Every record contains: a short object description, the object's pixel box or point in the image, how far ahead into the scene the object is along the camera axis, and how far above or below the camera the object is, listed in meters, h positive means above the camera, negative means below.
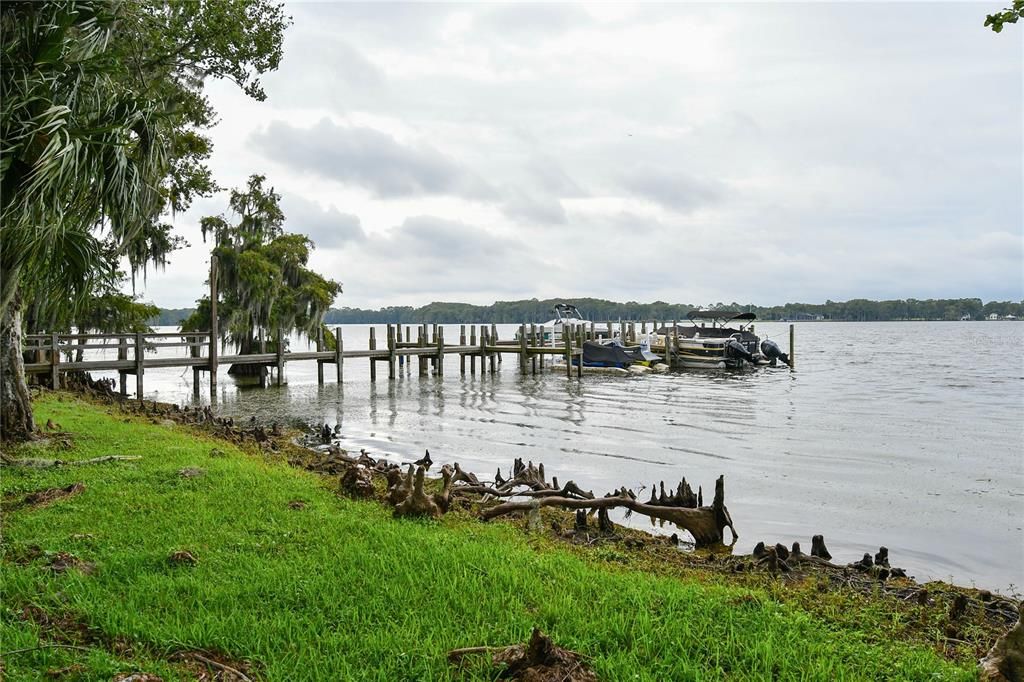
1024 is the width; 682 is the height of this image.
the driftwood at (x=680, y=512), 7.70 -2.11
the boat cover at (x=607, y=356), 41.31 -1.77
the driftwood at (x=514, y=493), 8.64 -2.06
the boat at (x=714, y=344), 44.22 -1.23
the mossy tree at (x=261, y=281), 31.95 +2.40
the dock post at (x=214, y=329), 26.59 +0.12
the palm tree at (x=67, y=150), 7.17 +2.02
